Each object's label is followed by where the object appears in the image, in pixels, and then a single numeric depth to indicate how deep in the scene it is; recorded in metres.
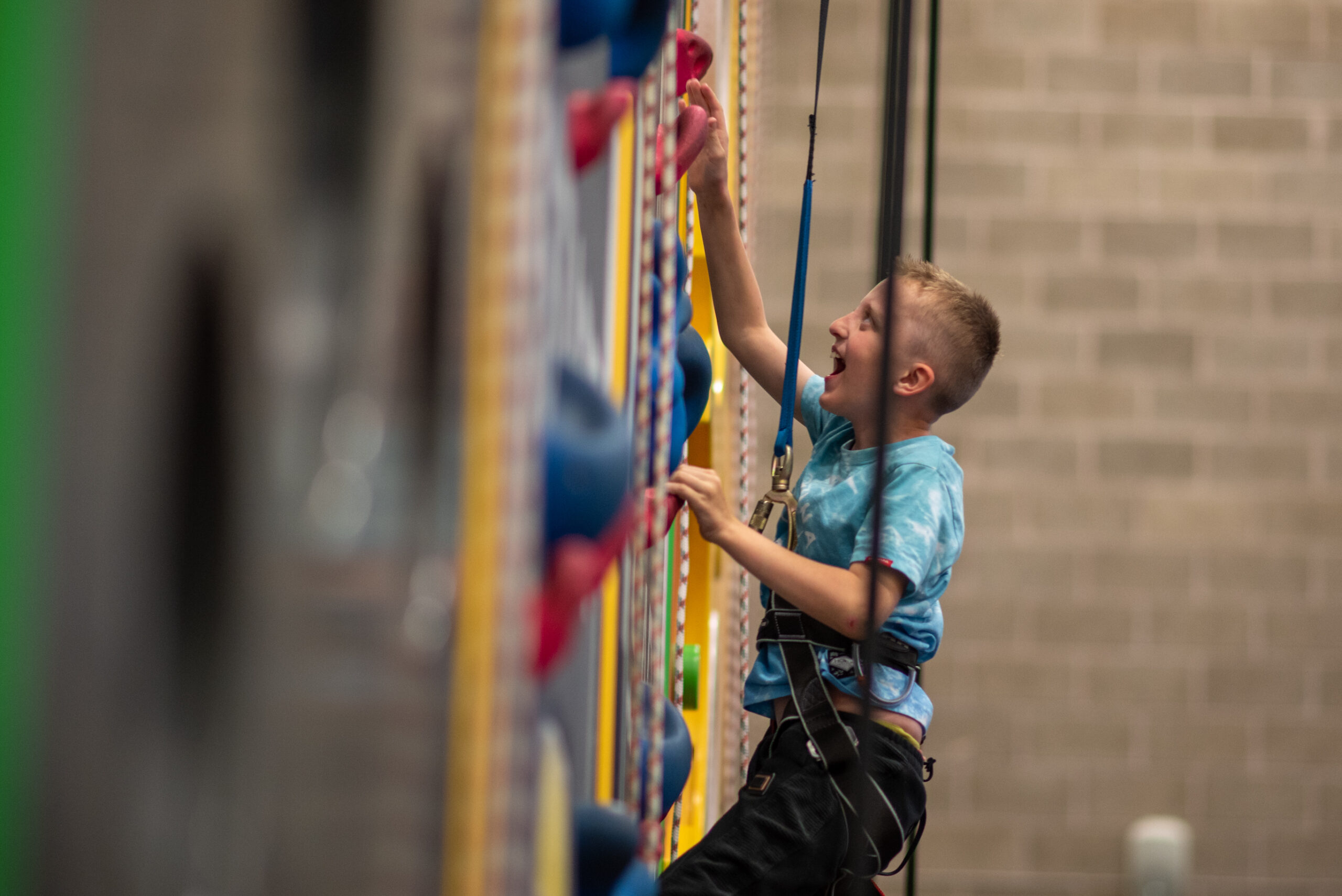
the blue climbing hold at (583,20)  6.62
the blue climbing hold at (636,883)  8.12
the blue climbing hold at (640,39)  8.36
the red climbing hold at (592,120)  6.87
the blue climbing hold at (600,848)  7.88
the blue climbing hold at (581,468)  5.93
